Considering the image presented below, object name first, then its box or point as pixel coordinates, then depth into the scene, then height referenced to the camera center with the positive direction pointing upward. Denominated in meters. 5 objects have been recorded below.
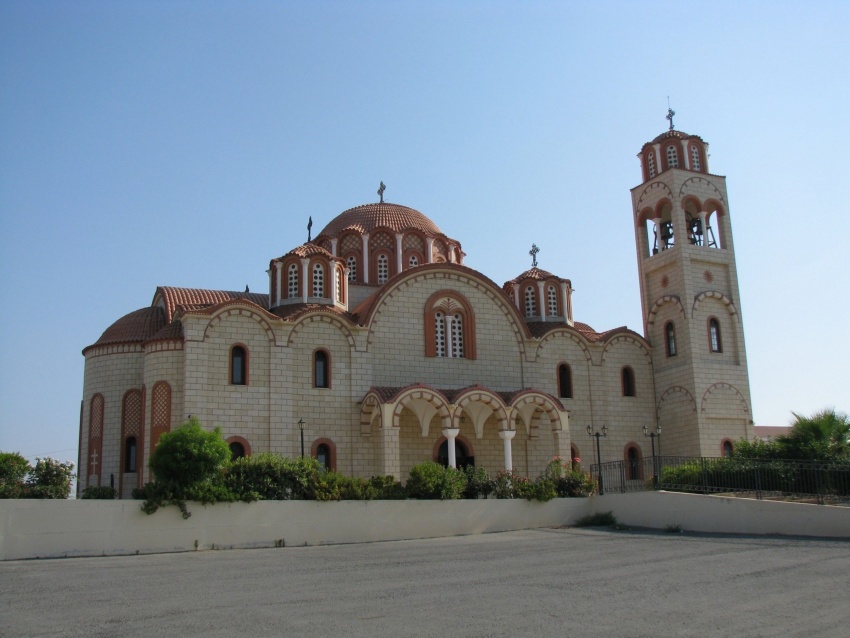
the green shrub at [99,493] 22.27 +0.39
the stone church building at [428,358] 25.02 +4.36
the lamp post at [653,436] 23.23 +1.73
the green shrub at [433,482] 22.44 +0.37
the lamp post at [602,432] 29.13 +1.98
